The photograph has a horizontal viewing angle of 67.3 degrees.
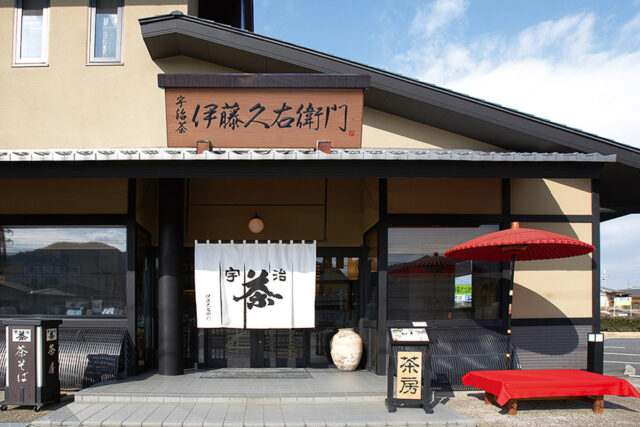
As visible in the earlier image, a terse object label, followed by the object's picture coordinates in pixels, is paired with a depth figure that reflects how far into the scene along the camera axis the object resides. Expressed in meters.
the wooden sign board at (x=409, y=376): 5.88
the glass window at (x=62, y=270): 7.75
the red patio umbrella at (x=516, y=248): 6.17
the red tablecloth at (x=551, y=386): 5.87
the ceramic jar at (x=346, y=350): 7.94
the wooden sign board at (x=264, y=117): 7.30
